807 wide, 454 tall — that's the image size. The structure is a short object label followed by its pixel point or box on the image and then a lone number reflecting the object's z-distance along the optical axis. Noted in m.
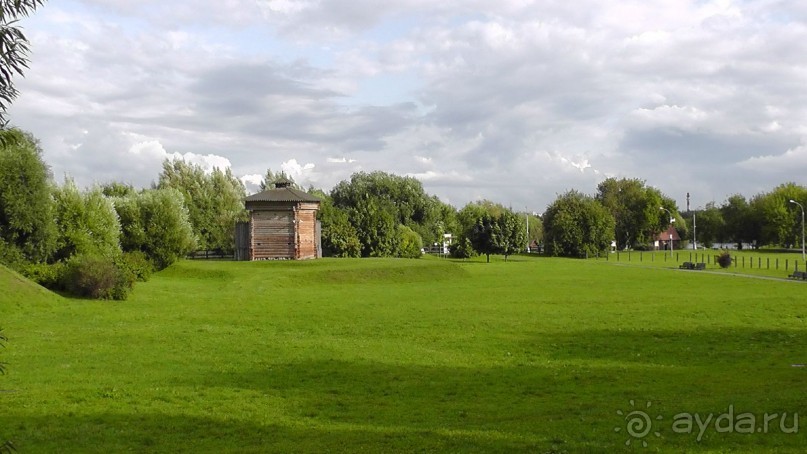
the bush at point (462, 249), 95.06
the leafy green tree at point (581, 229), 105.81
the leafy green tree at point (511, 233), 90.19
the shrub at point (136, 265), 45.06
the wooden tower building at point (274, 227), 66.12
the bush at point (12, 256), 41.47
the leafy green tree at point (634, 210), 135.12
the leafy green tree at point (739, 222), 145.50
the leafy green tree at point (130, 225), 56.00
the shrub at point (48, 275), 40.00
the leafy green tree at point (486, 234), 89.56
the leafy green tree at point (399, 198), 118.00
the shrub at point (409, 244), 89.56
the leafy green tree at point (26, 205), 42.25
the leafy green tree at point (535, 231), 163.16
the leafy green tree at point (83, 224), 47.59
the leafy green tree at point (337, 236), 80.81
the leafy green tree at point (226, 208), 91.19
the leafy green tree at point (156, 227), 56.18
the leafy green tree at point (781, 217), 133.75
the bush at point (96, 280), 38.00
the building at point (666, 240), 149.19
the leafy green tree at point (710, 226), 163.12
